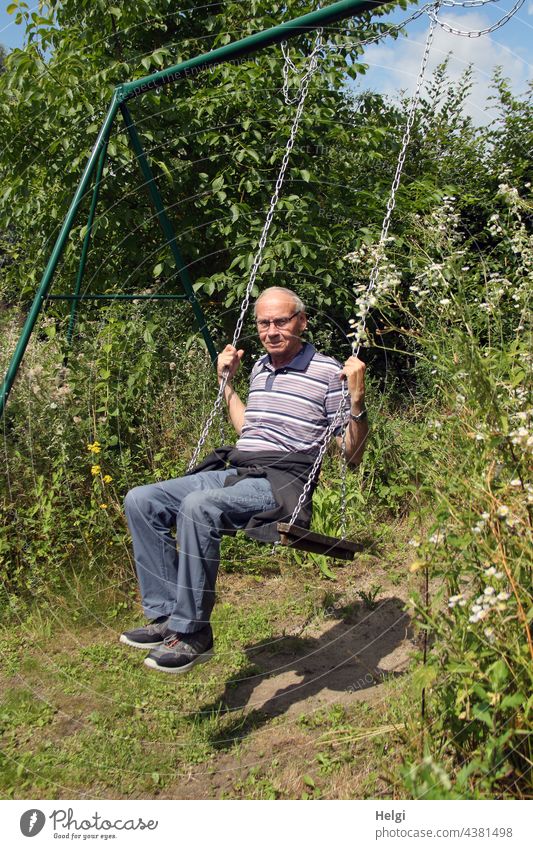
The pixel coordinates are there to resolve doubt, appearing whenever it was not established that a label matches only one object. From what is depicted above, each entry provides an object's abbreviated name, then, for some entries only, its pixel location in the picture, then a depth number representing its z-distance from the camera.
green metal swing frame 2.97
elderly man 2.65
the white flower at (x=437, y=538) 1.98
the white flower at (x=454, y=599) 1.75
